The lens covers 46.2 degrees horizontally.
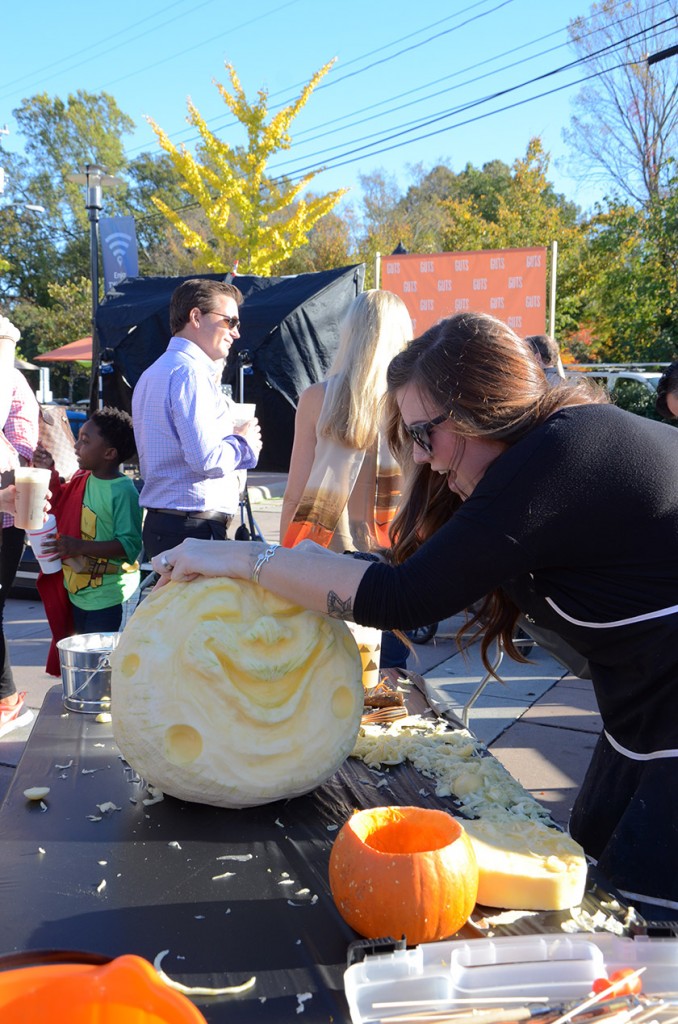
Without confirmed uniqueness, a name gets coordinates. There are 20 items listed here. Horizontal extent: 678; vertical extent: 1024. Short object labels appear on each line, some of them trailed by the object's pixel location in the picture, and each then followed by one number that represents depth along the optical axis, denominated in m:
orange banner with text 8.09
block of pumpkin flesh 1.34
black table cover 1.17
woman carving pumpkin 1.54
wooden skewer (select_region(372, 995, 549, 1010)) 1.02
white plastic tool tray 1.04
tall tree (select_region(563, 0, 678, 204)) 21.92
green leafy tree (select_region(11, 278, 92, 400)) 32.31
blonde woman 3.17
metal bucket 2.31
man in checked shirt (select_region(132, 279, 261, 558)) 3.64
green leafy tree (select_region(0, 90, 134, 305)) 37.78
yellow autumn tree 17.77
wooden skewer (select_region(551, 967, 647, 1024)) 0.97
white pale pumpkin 1.68
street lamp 13.23
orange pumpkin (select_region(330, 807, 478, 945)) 1.24
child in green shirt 3.95
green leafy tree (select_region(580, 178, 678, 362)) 13.66
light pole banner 16.34
